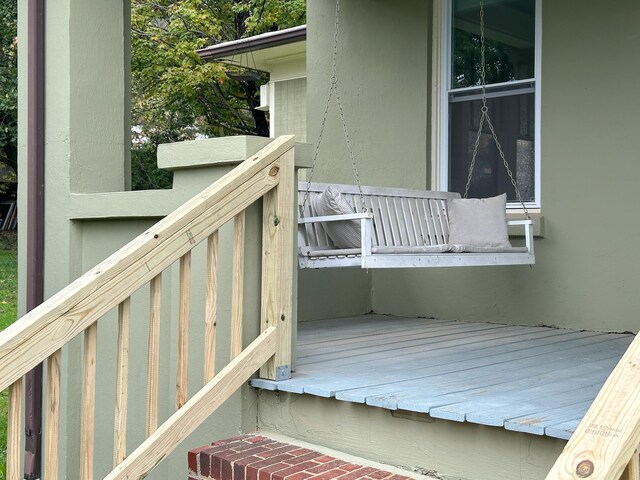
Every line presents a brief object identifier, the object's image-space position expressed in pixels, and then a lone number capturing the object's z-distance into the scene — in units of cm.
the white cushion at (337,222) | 490
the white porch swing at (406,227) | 466
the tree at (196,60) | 1230
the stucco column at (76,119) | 451
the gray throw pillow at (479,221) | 548
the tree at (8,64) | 1513
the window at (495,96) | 581
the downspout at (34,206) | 453
